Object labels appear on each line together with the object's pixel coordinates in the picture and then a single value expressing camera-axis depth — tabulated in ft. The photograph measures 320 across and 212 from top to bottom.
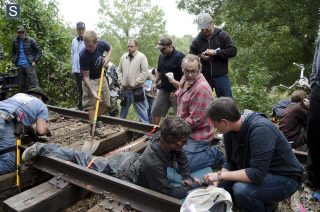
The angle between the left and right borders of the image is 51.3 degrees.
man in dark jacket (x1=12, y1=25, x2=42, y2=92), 29.37
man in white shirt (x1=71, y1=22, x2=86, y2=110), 25.43
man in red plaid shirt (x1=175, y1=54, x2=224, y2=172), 13.71
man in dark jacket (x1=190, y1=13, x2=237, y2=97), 17.35
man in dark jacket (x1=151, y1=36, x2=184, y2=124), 18.59
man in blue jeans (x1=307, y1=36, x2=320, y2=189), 12.01
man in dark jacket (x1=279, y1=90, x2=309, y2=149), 15.71
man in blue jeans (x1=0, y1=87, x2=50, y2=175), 14.14
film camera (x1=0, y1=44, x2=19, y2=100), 22.06
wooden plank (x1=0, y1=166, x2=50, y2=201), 13.38
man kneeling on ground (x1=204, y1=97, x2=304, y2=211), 9.15
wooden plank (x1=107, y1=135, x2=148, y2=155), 16.04
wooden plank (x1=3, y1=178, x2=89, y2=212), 11.41
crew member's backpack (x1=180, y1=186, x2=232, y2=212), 8.27
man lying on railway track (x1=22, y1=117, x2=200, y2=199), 10.68
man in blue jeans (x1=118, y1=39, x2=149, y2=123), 22.68
